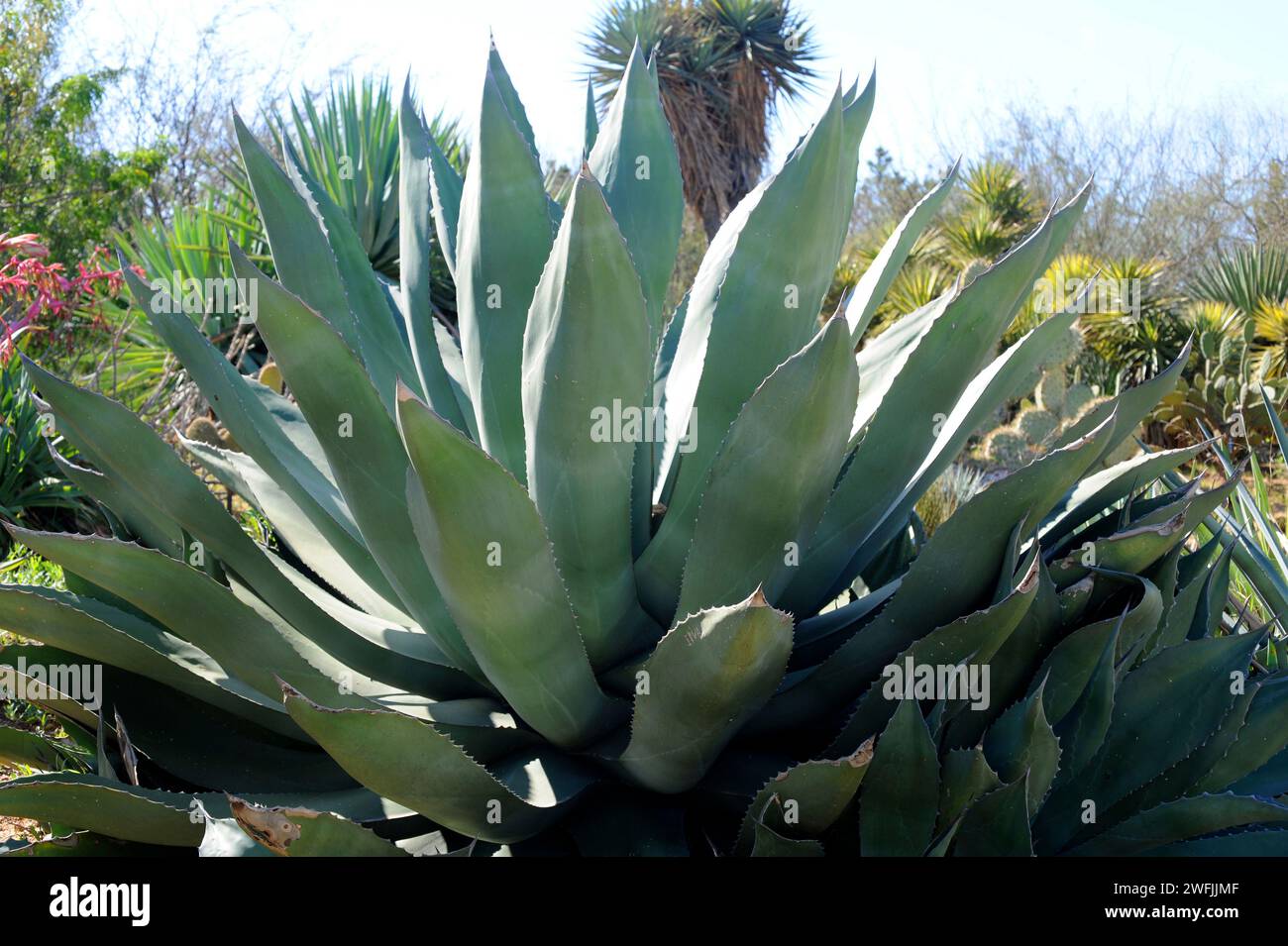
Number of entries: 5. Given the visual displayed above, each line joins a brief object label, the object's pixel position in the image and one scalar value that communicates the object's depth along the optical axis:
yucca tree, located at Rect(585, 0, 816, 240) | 18.88
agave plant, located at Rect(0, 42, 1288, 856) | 1.36
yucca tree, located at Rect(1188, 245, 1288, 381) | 12.59
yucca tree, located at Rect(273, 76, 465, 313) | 7.26
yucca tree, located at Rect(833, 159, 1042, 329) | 13.44
